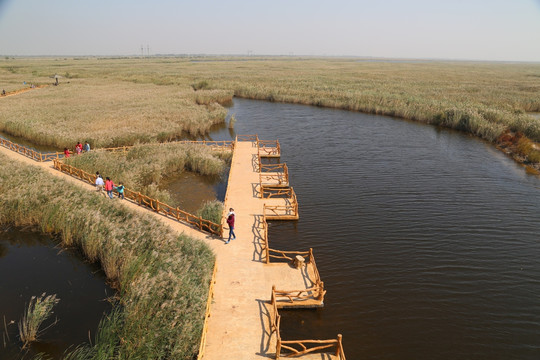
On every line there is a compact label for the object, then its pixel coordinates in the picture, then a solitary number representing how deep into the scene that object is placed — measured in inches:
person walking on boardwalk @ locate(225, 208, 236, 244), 617.0
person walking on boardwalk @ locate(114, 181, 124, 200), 763.0
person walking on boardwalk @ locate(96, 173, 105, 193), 786.8
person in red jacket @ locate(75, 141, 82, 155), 1069.4
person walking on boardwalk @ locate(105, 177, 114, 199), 756.0
